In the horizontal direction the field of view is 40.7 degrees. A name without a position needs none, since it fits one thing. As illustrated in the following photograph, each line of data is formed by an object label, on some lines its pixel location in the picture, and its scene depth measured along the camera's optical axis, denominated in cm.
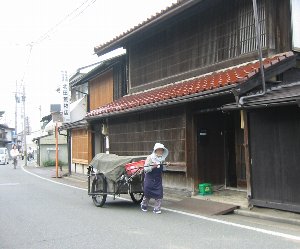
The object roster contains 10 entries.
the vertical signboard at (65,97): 2564
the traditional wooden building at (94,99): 2150
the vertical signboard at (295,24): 1120
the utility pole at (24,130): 4458
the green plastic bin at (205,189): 1234
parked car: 4925
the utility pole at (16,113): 5605
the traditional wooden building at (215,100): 923
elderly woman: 1036
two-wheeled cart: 1118
